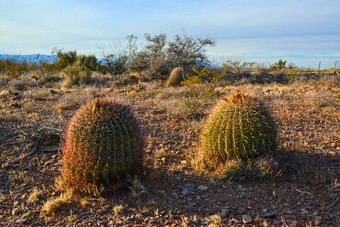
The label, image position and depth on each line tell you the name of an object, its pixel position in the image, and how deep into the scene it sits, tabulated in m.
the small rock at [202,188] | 3.76
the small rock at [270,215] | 3.14
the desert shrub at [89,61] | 20.14
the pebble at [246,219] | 3.07
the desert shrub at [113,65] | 18.47
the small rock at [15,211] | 3.36
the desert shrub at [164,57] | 16.38
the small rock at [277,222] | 3.00
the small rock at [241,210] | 3.24
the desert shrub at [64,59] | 18.57
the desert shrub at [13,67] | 15.58
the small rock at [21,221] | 3.17
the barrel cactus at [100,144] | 3.39
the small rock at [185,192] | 3.68
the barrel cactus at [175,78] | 13.56
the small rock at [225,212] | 3.20
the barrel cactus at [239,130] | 3.92
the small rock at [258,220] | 3.07
